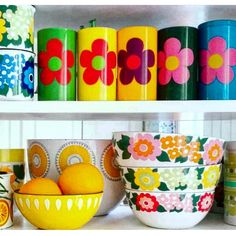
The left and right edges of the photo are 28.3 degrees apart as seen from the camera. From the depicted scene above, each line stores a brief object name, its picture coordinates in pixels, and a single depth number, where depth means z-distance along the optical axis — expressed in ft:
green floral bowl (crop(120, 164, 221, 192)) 2.50
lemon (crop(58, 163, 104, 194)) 2.55
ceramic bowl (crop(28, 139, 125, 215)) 2.77
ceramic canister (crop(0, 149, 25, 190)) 2.91
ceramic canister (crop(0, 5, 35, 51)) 2.48
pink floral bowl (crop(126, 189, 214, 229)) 2.53
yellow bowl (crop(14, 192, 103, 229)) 2.46
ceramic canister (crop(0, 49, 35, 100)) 2.48
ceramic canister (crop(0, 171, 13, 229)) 2.55
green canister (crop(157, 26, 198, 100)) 2.58
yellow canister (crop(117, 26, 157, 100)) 2.58
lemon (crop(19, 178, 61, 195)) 2.50
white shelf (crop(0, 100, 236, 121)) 2.45
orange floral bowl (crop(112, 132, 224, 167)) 2.49
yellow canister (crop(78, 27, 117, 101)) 2.58
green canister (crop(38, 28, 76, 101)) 2.59
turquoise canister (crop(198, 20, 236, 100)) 2.56
